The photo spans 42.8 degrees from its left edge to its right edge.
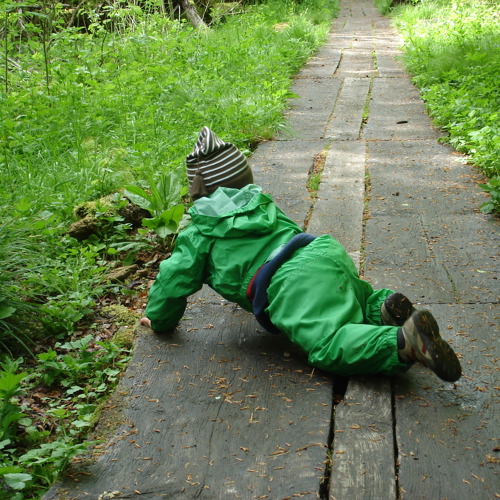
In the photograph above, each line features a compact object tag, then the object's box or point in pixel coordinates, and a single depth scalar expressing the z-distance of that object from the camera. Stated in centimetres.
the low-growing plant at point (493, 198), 404
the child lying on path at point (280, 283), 234
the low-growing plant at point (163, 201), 386
